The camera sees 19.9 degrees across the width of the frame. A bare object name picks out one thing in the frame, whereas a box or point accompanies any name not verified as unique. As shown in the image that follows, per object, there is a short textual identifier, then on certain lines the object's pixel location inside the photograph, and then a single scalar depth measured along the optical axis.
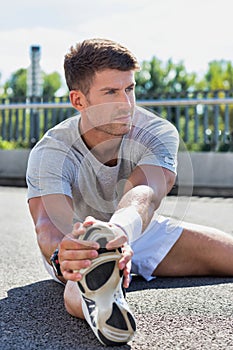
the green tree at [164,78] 48.66
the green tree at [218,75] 40.19
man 2.36
